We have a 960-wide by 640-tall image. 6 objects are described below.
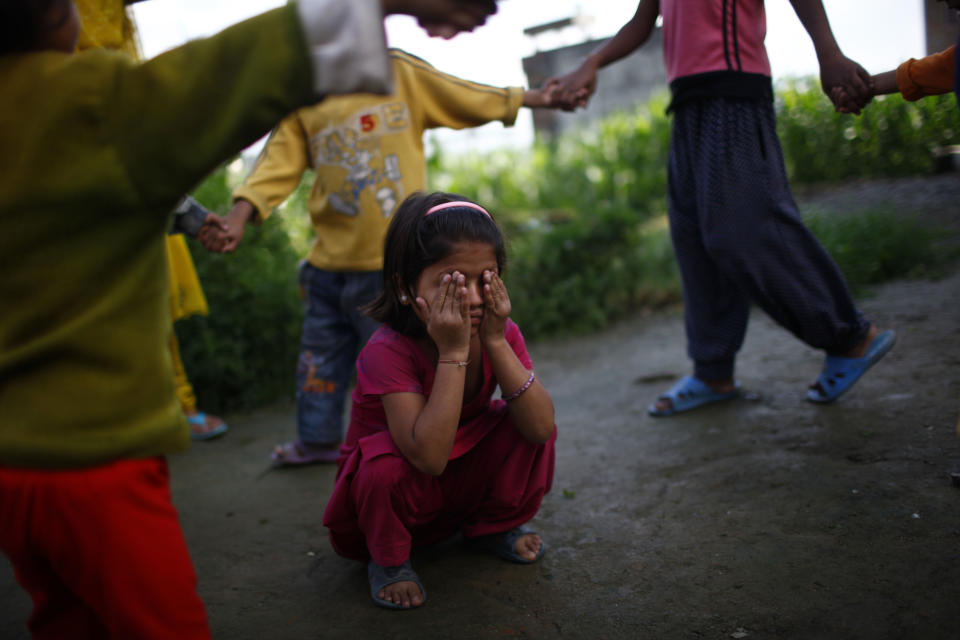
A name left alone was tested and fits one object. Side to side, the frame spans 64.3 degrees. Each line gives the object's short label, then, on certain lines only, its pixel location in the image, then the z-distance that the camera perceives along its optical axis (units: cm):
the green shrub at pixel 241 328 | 402
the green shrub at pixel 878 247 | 461
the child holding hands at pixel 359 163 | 275
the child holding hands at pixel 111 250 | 108
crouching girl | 181
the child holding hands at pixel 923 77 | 199
